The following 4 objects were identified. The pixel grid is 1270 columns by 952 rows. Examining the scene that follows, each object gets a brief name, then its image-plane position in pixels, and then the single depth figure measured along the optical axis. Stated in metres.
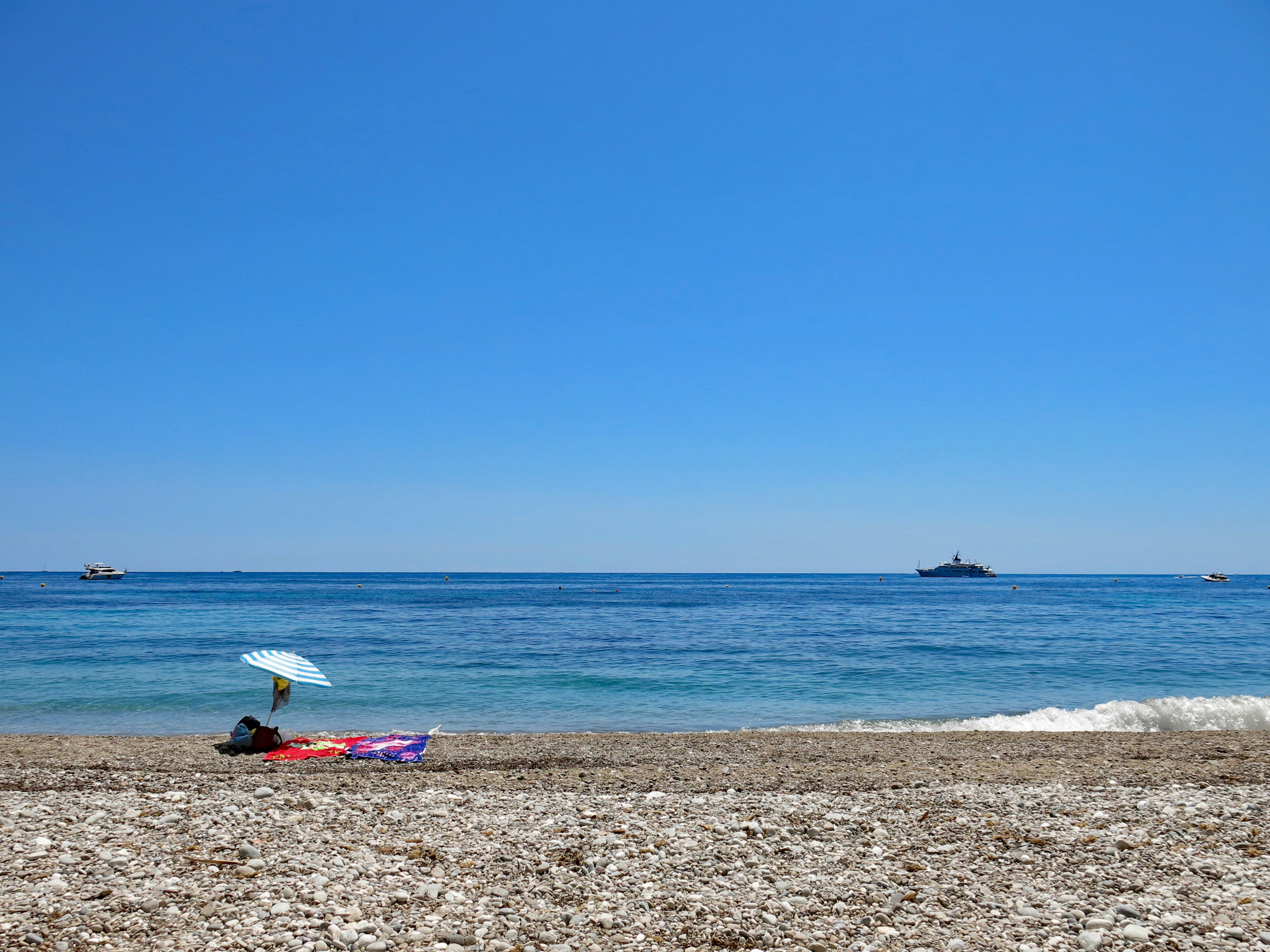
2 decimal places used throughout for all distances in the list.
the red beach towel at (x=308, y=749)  11.70
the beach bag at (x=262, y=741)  12.23
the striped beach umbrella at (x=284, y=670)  11.98
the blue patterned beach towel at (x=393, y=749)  11.63
